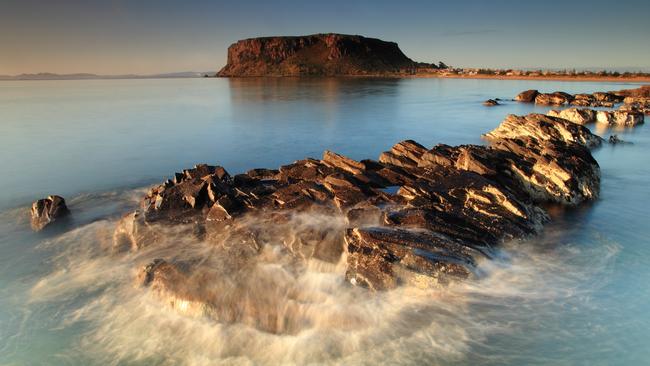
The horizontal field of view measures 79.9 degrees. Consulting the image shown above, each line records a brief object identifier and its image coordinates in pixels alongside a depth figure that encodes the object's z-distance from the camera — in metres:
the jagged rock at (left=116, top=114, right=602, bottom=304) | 9.95
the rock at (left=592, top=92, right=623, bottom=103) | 54.22
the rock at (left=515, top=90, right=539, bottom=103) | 63.28
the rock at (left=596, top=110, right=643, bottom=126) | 37.38
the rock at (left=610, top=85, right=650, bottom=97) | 57.39
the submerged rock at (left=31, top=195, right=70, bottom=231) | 14.05
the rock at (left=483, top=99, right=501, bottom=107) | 57.90
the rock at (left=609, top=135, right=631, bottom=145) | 28.11
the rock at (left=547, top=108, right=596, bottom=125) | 38.22
